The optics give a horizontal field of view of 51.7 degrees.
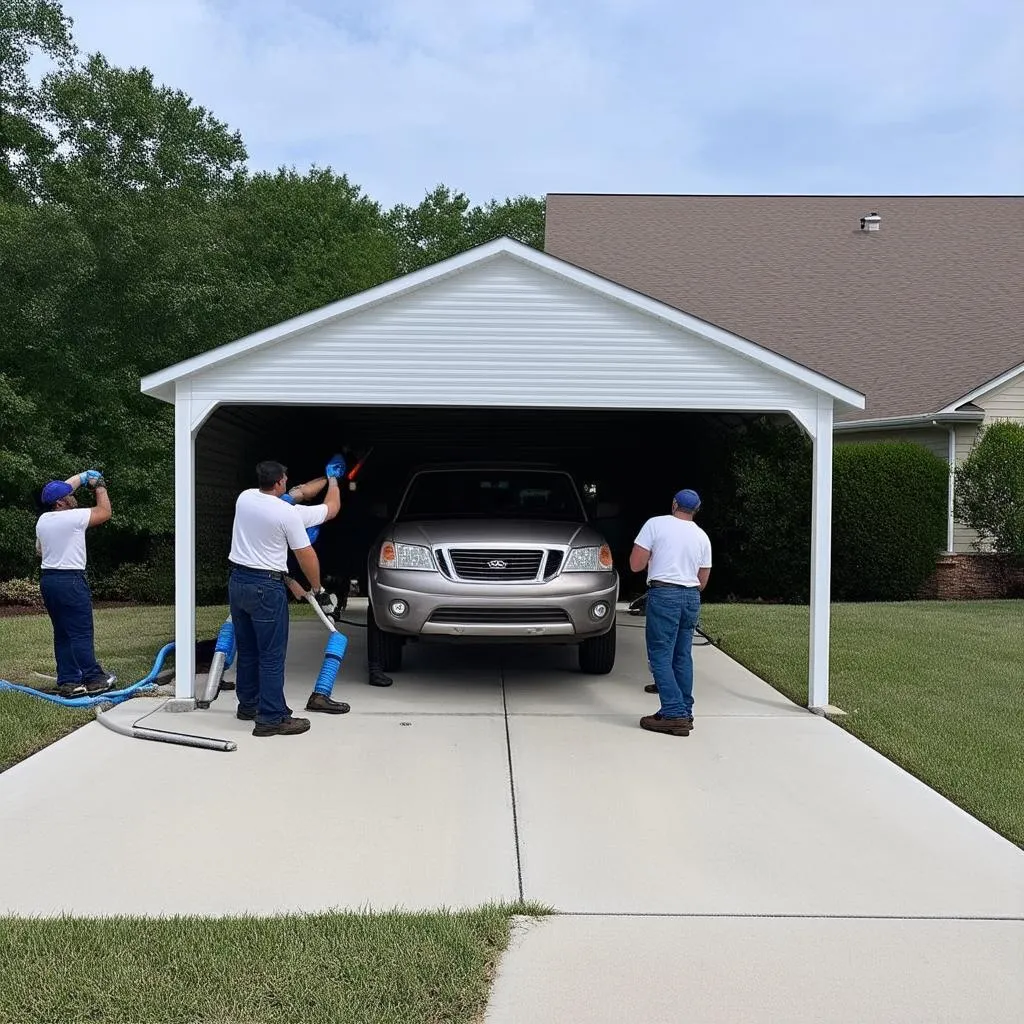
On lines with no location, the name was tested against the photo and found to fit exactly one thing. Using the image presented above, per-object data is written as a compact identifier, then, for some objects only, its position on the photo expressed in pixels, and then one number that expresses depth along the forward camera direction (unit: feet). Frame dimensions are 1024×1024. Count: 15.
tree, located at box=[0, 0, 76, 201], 70.03
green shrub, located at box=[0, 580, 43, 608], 53.42
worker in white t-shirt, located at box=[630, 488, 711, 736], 22.93
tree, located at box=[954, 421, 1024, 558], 54.60
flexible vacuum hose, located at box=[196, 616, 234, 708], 25.80
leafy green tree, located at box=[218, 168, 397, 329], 70.33
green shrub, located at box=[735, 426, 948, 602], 50.65
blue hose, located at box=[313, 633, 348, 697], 24.97
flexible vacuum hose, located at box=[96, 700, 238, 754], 21.38
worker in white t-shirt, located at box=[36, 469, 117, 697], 25.93
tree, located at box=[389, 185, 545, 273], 153.99
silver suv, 26.03
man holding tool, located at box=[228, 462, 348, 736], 22.57
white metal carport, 25.71
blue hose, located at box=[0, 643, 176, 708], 25.18
